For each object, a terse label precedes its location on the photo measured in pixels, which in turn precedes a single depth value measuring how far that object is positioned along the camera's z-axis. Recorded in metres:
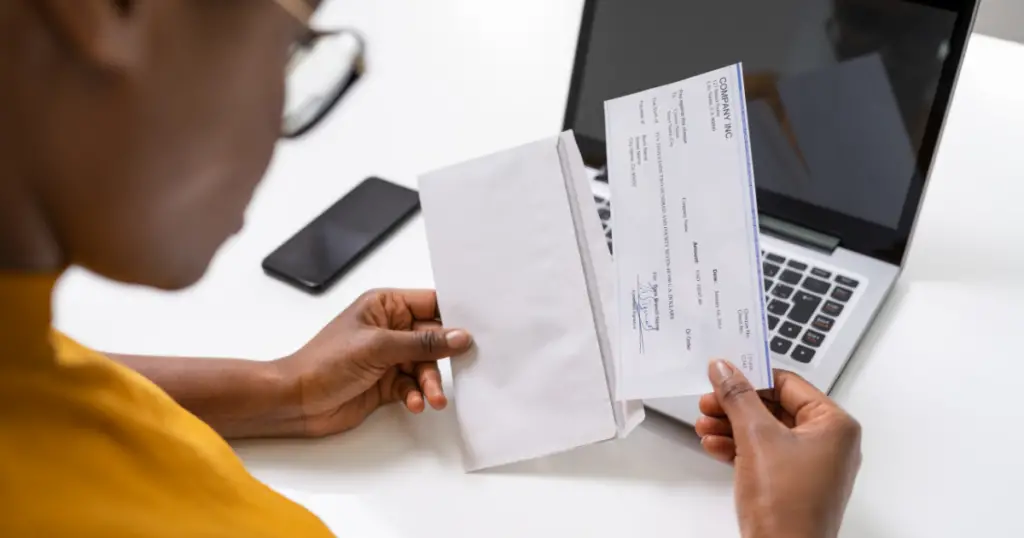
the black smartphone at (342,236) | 0.85
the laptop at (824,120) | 0.71
